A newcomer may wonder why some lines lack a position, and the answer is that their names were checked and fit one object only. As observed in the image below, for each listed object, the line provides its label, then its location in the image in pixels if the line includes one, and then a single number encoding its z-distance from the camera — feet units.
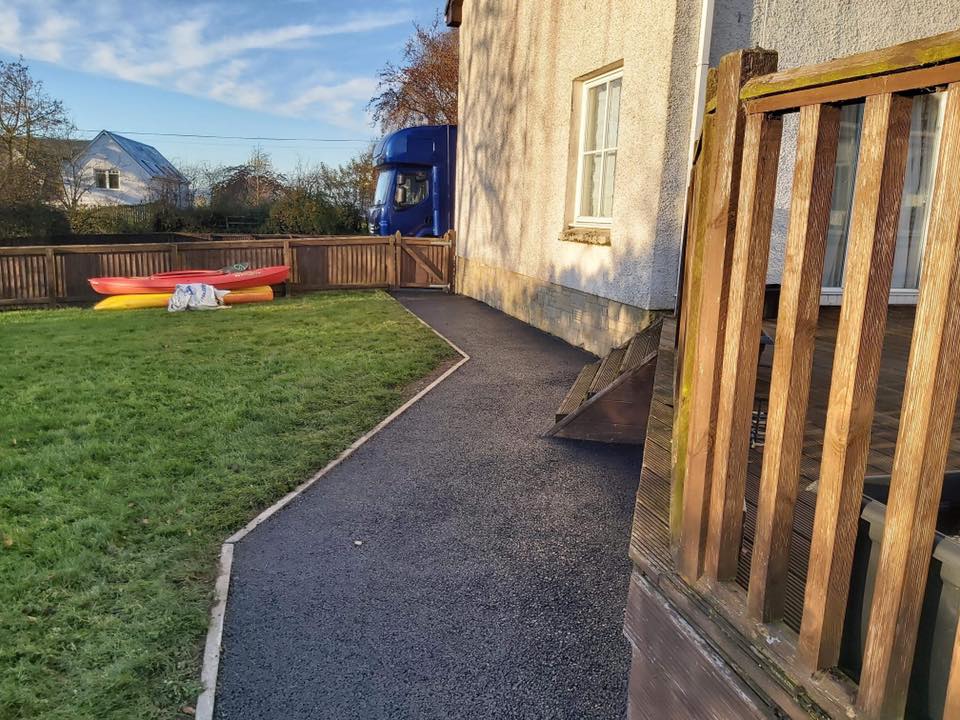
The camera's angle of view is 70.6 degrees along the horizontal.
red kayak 42.39
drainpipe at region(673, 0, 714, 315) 19.94
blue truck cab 55.62
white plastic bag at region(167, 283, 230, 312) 40.75
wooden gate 50.83
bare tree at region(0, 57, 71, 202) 78.95
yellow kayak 41.63
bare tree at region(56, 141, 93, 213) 89.81
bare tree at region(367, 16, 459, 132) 97.55
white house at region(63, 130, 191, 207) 137.39
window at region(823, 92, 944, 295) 20.31
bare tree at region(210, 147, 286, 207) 105.19
